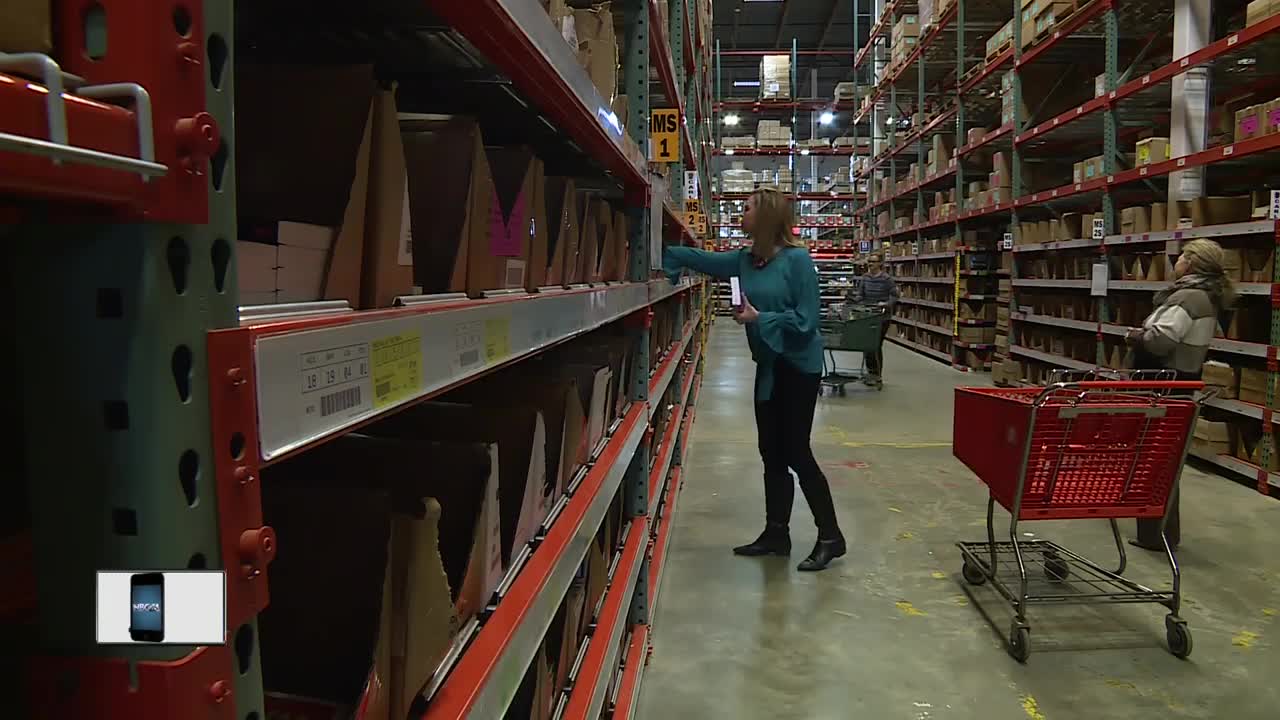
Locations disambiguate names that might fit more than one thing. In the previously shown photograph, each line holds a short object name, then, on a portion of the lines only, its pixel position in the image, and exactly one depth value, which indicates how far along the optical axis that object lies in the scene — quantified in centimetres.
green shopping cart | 824
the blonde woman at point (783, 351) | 332
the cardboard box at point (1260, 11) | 460
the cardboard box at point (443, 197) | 98
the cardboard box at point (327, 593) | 80
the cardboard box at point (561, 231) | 156
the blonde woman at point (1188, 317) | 382
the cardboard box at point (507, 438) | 130
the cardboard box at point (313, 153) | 74
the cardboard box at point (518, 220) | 118
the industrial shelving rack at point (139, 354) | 36
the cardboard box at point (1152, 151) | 583
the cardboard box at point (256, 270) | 61
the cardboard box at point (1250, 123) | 466
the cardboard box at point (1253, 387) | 473
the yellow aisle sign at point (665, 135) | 323
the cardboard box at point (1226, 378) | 501
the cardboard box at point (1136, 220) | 602
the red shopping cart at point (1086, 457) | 277
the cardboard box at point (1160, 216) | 573
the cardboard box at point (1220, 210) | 512
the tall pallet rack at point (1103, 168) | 501
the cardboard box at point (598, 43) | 179
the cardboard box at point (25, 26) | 36
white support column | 544
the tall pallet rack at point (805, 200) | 1811
